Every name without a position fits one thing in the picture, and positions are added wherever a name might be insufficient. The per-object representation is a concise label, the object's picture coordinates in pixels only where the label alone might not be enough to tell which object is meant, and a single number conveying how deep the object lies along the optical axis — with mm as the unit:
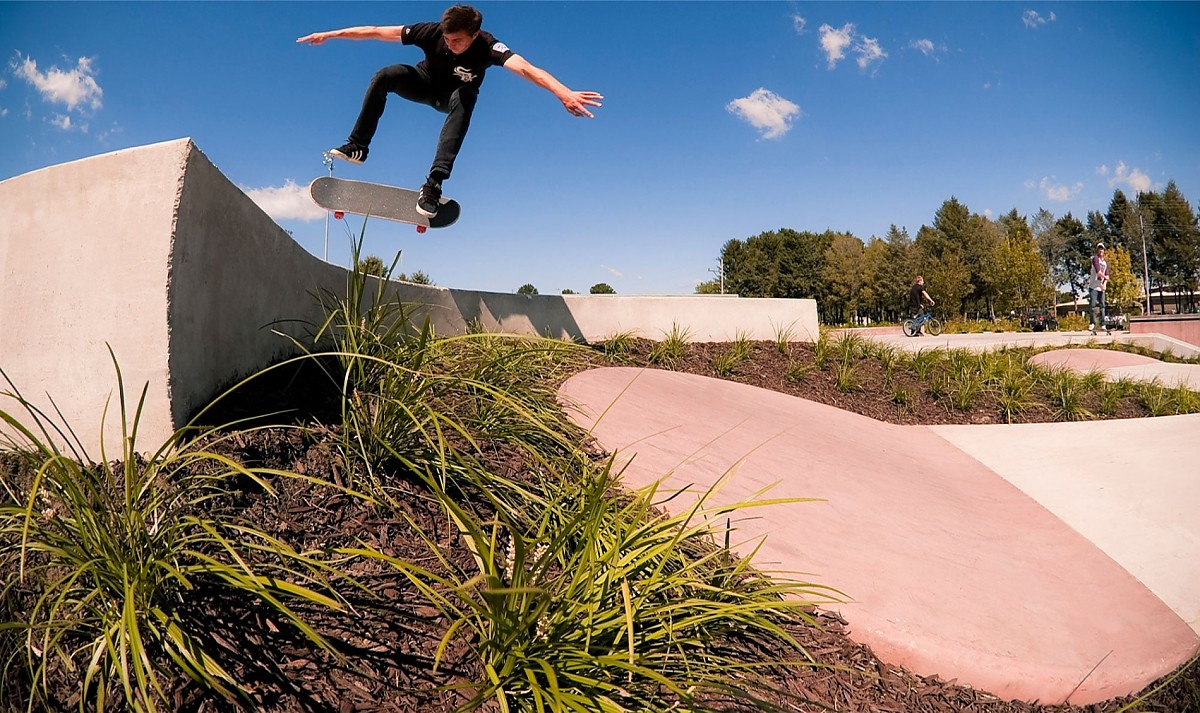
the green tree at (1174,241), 59406
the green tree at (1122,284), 46875
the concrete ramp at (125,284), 2506
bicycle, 17016
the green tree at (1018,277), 40250
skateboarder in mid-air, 4758
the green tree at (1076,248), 70375
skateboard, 5770
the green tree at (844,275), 51188
